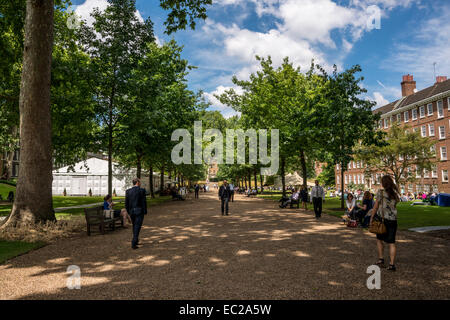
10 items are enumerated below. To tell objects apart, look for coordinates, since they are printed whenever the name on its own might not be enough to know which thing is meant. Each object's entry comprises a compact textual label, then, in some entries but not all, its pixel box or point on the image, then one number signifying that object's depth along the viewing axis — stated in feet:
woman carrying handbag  18.54
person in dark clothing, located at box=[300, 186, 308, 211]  61.40
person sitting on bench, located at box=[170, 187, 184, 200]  101.62
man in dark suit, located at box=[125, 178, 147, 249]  25.27
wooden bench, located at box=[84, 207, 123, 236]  33.51
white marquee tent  121.49
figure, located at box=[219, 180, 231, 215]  51.16
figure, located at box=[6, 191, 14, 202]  82.48
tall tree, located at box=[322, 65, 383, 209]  56.18
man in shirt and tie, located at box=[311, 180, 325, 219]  46.78
